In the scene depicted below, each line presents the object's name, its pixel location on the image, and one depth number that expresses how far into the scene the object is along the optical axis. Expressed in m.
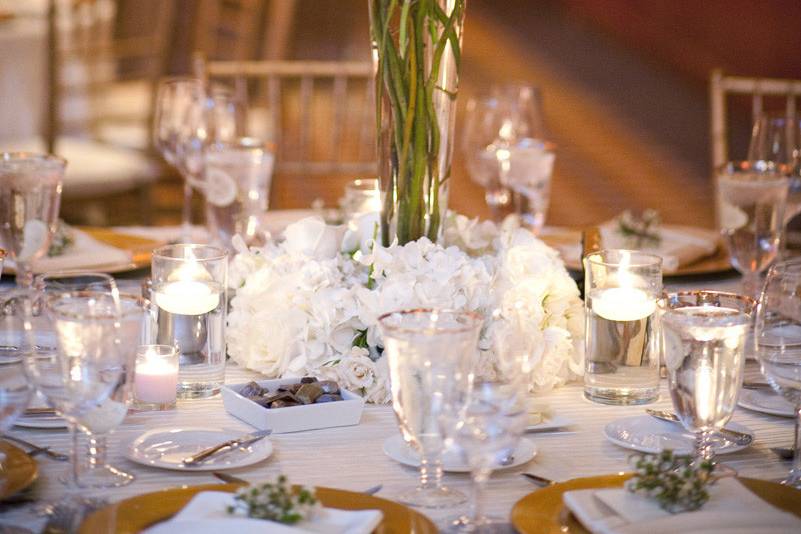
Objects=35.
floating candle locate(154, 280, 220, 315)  2.48
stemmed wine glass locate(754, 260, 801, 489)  2.22
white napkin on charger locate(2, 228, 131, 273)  2.97
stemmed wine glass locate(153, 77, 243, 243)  3.39
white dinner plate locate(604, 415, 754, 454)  2.29
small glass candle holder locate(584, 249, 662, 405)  2.47
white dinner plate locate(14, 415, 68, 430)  2.31
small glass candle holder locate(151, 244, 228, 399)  2.48
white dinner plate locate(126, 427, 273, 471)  2.20
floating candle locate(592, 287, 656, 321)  2.47
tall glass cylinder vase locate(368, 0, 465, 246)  2.57
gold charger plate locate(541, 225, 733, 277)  3.00
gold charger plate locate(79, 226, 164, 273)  2.99
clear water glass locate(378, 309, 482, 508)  2.08
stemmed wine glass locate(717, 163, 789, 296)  2.84
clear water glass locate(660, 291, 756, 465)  2.19
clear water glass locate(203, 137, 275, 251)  3.01
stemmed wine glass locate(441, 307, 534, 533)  2.01
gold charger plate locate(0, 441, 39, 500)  2.10
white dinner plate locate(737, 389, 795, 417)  2.44
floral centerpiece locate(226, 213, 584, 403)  2.45
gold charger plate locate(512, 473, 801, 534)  2.04
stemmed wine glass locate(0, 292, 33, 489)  2.09
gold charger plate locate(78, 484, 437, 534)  2.01
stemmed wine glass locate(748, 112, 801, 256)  3.12
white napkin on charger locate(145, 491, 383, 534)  1.97
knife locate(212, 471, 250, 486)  2.15
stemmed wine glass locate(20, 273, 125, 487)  2.10
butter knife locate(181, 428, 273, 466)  2.20
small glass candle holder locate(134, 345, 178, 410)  2.39
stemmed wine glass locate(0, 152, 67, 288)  2.63
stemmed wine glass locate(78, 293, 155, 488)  2.12
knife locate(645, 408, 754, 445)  2.32
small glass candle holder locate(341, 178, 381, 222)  2.92
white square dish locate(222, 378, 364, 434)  2.32
